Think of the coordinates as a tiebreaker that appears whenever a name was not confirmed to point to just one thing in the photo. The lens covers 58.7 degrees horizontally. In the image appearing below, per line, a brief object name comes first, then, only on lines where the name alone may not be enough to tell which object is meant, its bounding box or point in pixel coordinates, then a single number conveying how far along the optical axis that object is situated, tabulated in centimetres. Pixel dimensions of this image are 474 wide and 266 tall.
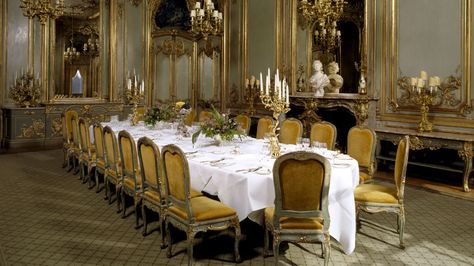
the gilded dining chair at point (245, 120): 585
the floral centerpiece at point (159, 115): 569
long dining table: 292
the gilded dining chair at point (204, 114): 700
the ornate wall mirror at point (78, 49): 913
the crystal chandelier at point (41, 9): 620
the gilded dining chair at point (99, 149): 450
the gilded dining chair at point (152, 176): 315
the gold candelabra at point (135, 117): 625
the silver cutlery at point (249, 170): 304
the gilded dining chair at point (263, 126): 545
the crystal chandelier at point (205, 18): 651
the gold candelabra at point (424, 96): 562
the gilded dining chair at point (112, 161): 411
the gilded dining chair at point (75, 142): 565
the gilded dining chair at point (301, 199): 259
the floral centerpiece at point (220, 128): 411
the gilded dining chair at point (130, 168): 366
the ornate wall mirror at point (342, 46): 694
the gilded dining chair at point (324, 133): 452
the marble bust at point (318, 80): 728
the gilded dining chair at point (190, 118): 773
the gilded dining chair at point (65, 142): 631
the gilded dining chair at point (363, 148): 405
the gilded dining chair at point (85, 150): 505
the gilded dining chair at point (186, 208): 280
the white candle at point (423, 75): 565
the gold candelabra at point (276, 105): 327
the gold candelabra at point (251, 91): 873
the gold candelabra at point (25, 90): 843
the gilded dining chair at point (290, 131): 504
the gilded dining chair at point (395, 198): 328
